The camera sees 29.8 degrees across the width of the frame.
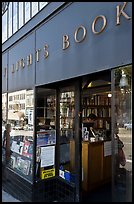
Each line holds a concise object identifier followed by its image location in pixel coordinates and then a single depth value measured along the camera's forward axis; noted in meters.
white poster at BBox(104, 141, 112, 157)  5.81
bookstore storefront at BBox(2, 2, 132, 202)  3.28
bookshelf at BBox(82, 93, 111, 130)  6.35
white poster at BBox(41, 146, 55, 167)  5.13
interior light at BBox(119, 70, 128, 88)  3.21
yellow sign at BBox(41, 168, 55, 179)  5.10
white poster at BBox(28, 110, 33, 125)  5.39
